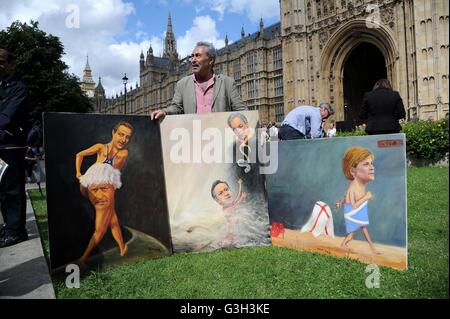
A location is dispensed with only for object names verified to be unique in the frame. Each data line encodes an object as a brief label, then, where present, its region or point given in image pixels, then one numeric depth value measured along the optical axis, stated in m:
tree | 28.81
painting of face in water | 3.83
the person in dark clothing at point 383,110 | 5.78
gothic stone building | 22.14
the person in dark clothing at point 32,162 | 8.74
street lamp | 31.41
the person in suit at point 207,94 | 4.22
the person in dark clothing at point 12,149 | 3.96
